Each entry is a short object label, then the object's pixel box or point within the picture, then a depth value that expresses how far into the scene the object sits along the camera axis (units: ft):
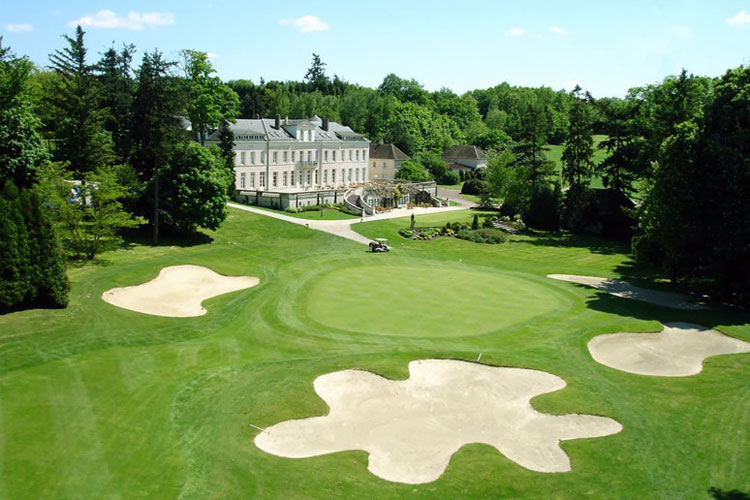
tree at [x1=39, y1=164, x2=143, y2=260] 135.44
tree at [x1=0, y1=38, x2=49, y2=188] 153.07
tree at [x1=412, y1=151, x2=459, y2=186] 385.91
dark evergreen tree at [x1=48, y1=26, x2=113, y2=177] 179.32
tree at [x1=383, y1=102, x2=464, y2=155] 409.49
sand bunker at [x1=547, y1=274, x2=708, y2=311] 122.11
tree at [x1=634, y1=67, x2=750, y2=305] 116.67
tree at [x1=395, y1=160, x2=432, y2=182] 333.99
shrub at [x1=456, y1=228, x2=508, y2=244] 207.21
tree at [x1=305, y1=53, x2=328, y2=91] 564.80
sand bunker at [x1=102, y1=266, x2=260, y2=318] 110.52
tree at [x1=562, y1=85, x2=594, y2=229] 231.30
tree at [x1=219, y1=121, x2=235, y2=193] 242.78
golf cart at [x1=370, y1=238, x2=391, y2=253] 173.47
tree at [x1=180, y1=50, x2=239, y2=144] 242.78
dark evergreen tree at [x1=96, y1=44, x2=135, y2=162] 166.09
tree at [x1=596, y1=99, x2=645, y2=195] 225.97
